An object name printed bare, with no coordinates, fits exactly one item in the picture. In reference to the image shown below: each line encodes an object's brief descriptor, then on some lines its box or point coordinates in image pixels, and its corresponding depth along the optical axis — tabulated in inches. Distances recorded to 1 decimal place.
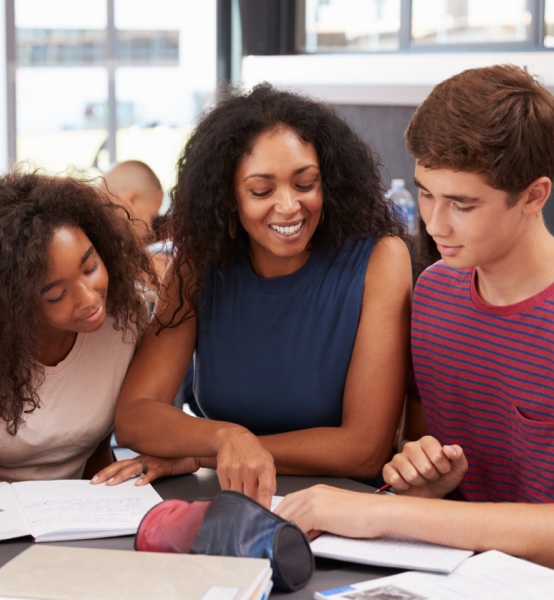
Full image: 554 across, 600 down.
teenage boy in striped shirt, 64.5
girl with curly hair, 74.9
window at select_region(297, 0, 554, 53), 186.4
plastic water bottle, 170.7
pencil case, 59.9
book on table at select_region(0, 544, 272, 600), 56.4
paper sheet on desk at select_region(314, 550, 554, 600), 59.3
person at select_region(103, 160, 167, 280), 151.9
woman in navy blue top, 78.0
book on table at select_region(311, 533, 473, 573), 62.0
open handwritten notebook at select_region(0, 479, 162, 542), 66.4
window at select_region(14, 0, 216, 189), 222.3
